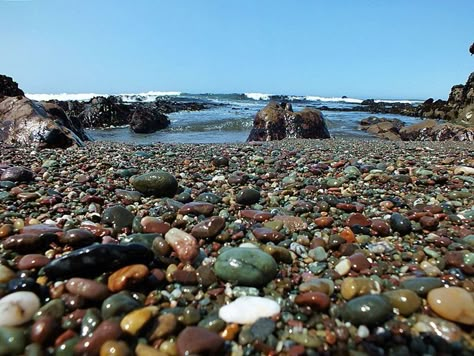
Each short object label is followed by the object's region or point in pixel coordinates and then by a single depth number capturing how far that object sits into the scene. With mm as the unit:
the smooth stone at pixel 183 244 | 241
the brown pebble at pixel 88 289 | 189
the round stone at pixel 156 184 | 377
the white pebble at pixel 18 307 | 171
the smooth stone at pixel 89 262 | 202
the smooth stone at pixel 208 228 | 273
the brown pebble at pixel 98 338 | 156
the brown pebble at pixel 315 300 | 188
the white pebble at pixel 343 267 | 226
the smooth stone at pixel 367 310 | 174
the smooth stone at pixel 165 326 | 169
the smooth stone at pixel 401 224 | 281
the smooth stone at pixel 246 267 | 210
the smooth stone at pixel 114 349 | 155
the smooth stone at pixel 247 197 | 361
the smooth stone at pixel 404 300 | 183
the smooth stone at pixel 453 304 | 174
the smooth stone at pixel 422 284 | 196
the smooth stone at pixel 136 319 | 169
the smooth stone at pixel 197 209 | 320
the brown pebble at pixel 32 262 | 216
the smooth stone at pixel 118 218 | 288
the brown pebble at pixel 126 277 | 200
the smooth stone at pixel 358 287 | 198
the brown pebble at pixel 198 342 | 157
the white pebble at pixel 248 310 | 180
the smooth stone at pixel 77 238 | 246
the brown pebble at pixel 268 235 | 269
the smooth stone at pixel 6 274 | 202
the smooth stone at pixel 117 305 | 179
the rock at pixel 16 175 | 403
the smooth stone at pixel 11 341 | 156
